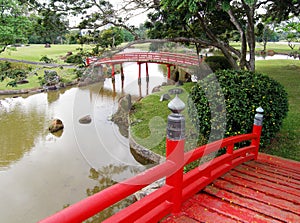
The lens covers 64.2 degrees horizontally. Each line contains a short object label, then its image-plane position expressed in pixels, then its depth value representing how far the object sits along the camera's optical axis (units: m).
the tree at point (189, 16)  6.50
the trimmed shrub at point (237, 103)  4.29
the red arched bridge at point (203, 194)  1.79
